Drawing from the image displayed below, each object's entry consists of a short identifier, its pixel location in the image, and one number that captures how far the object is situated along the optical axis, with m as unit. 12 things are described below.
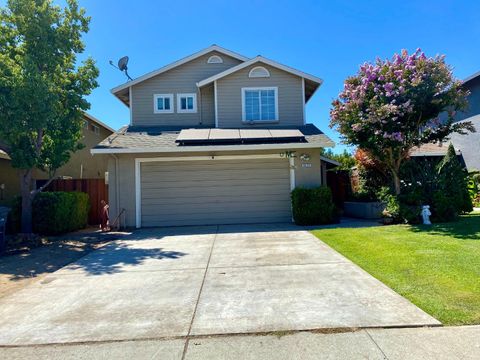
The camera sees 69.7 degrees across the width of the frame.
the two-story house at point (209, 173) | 12.24
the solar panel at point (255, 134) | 12.41
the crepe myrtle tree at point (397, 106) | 9.98
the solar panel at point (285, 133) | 12.37
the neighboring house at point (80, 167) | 13.53
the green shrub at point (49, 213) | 10.95
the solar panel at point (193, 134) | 12.22
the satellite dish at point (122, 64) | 16.25
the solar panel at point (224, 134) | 12.32
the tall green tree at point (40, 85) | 9.04
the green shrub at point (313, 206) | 11.74
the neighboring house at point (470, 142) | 17.42
